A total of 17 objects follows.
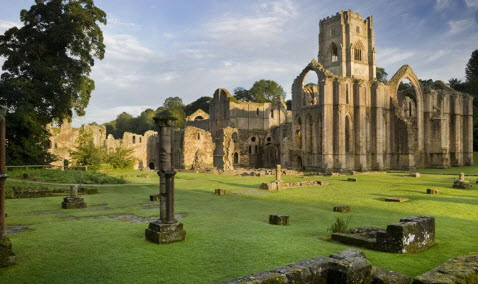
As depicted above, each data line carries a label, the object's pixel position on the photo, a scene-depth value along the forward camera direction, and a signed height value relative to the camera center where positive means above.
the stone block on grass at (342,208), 11.66 -1.79
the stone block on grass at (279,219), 9.61 -1.77
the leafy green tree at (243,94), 83.47 +14.52
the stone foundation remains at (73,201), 12.26 -1.58
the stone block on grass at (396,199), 13.69 -1.75
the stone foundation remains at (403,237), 6.74 -1.65
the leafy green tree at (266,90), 80.06 +14.59
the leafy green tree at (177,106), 77.12 +11.54
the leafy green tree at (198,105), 82.06 +11.70
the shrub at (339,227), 8.09 -1.67
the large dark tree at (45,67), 26.25 +7.17
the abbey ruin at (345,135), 35.38 +2.28
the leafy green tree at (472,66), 63.62 +15.99
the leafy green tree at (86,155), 31.91 +0.04
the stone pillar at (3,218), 6.04 -1.15
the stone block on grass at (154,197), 14.29 -1.69
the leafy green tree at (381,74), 78.62 +17.92
